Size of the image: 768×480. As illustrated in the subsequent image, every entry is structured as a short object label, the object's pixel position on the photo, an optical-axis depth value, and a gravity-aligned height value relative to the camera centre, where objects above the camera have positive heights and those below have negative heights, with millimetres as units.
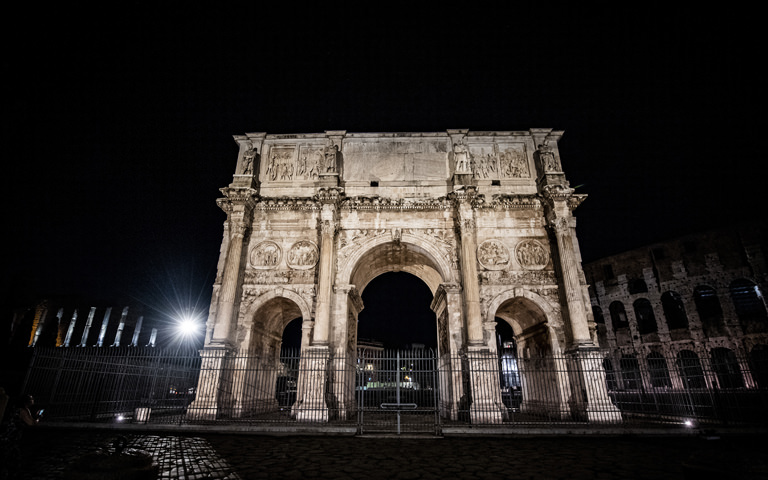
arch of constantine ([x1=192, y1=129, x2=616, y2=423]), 11625 +4652
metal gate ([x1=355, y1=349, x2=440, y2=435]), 8508 -246
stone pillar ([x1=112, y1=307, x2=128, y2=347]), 38672 +5513
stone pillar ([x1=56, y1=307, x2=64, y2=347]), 33188 +5202
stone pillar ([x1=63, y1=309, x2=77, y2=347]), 33475 +4705
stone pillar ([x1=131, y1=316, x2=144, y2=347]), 40525 +5224
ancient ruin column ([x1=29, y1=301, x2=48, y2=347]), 33219 +5582
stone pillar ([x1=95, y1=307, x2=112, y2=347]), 36819 +5468
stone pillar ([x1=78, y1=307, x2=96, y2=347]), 35656 +5169
